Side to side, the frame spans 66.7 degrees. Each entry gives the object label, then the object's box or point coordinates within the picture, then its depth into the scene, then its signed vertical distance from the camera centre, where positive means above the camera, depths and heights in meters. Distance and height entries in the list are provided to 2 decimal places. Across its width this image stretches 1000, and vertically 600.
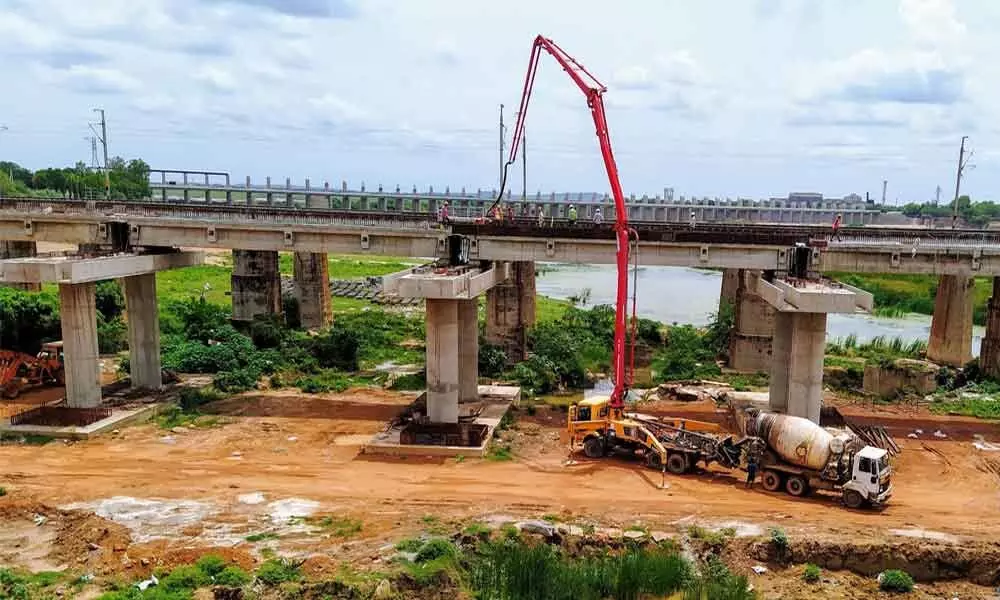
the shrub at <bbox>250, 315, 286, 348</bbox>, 43.75 -7.84
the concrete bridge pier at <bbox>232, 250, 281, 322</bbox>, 46.97 -5.32
